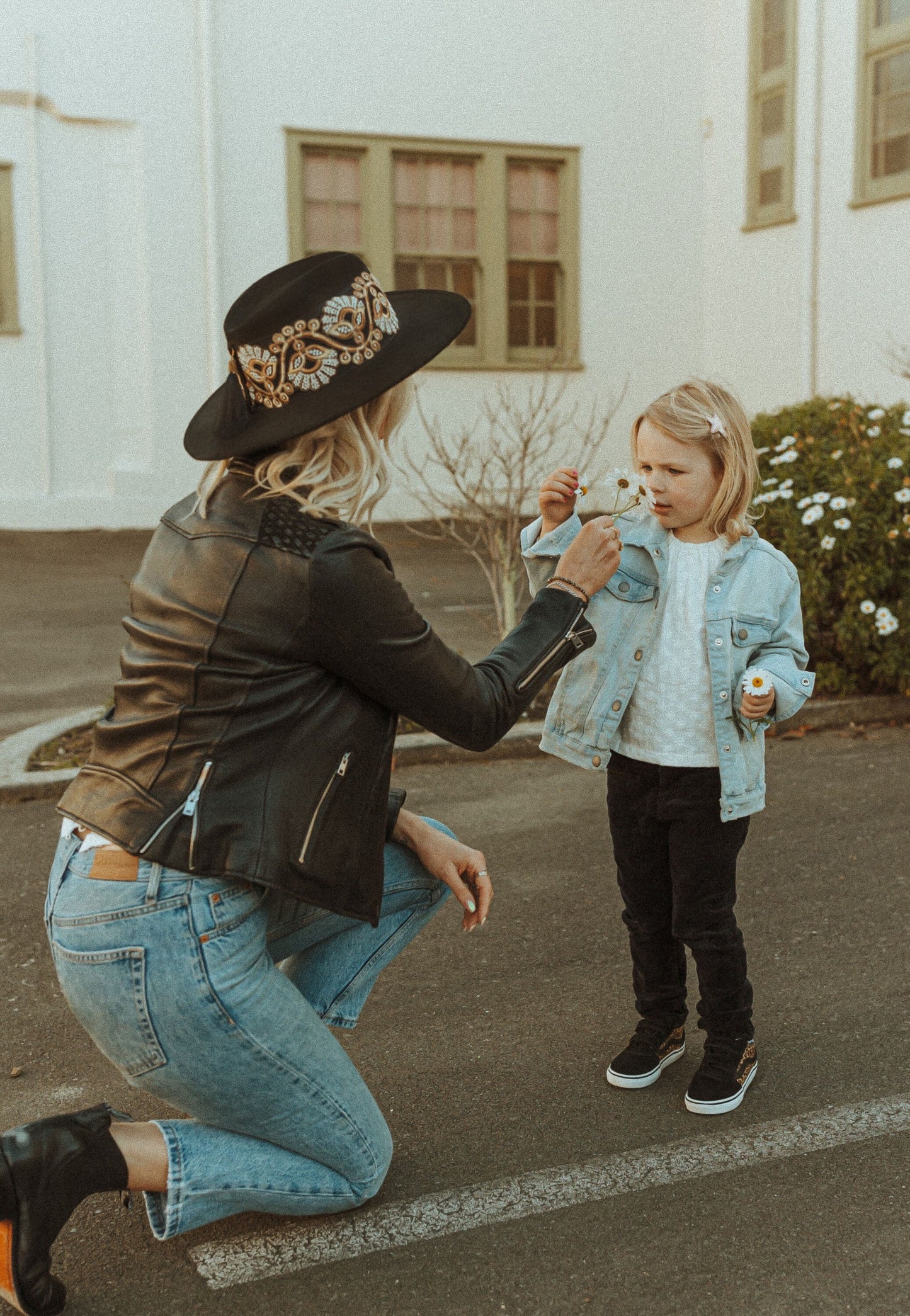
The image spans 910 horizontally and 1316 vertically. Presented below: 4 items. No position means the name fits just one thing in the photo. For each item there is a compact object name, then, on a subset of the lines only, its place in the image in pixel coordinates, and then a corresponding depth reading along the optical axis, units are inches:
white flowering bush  262.7
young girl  119.6
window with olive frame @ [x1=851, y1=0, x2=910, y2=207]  477.4
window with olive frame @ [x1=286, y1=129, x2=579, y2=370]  532.4
